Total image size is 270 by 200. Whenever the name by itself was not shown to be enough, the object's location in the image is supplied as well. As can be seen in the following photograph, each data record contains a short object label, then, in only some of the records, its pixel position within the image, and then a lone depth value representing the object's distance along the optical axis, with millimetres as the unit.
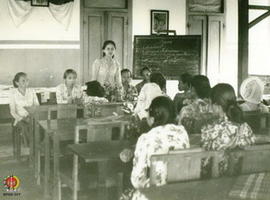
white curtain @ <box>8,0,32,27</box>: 7586
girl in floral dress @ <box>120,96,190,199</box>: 2688
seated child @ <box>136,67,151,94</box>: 6747
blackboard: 8258
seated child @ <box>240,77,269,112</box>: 4535
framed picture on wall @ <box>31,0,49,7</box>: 7705
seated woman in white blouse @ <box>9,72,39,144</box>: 5648
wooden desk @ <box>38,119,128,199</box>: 3729
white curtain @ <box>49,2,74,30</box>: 7848
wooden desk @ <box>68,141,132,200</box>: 2967
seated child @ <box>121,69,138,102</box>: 5738
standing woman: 6312
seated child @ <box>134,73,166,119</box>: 4859
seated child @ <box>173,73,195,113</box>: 5445
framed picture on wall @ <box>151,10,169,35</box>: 8703
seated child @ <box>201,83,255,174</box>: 2926
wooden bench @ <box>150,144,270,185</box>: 2428
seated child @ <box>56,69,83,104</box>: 5637
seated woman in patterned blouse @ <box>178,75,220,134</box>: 4055
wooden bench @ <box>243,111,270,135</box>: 4301
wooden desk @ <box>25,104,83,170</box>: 4457
